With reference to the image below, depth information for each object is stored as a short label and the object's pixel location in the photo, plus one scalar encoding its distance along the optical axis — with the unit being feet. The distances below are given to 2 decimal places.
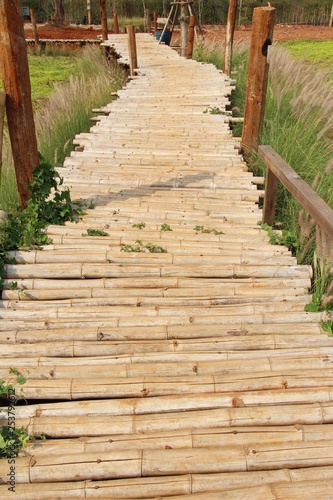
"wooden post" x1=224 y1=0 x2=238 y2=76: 31.53
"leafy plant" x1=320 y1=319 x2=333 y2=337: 9.32
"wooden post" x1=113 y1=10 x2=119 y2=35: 66.64
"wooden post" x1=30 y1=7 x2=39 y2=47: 68.77
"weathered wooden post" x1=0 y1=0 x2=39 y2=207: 11.46
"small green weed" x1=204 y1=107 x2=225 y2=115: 25.16
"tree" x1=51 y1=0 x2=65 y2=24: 101.30
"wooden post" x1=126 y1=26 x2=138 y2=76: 34.81
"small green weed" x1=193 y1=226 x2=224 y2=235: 13.26
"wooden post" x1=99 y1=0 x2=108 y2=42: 52.03
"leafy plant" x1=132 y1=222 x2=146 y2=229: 13.50
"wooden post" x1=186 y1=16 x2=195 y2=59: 41.02
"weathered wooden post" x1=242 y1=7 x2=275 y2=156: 17.33
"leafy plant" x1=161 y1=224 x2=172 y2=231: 13.38
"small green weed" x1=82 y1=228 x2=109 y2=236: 13.00
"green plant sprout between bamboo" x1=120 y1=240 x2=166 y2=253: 12.13
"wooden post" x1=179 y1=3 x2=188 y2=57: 49.68
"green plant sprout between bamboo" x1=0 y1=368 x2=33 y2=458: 6.91
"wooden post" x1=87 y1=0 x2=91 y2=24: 102.94
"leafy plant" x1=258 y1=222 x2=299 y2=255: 12.44
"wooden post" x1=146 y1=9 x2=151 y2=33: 76.19
